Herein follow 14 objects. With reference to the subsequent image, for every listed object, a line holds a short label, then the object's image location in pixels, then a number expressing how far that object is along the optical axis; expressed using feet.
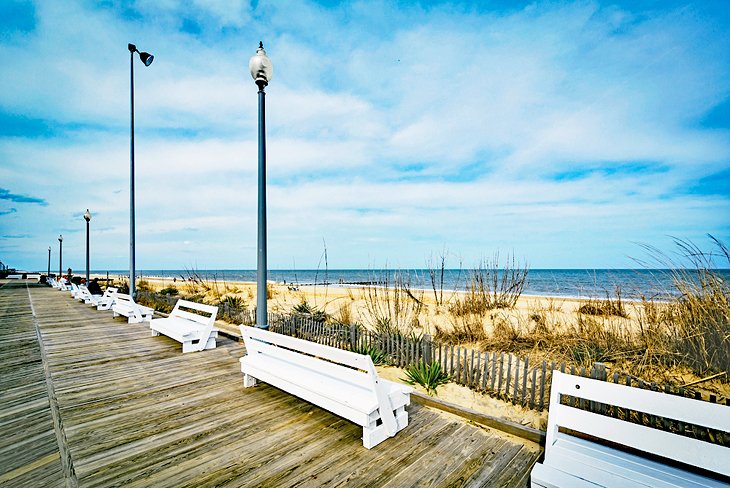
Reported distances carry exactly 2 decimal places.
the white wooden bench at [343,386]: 8.72
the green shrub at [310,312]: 24.67
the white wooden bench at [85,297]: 40.49
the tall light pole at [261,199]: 15.94
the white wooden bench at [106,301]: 35.88
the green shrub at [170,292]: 49.29
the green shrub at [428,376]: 15.23
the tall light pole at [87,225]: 58.68
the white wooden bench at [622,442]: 5.94
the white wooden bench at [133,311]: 27.50
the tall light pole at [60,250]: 89.43
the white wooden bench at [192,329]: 18.35
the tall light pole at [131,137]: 35.31
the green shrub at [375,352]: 18.45
